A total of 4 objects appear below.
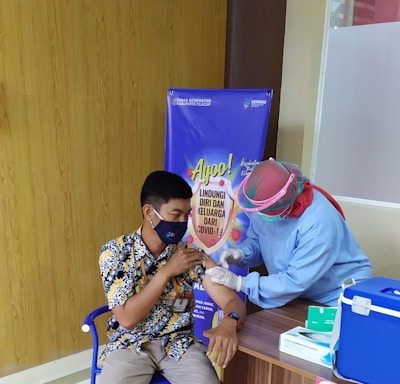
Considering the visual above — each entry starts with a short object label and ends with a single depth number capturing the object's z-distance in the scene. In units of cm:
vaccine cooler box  112
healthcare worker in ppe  166
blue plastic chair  174
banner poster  265
